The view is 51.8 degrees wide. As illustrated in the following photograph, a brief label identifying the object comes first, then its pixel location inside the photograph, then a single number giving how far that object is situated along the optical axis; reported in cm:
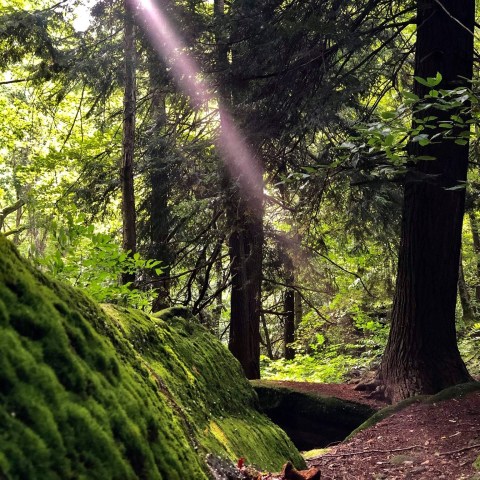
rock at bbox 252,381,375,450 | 693
